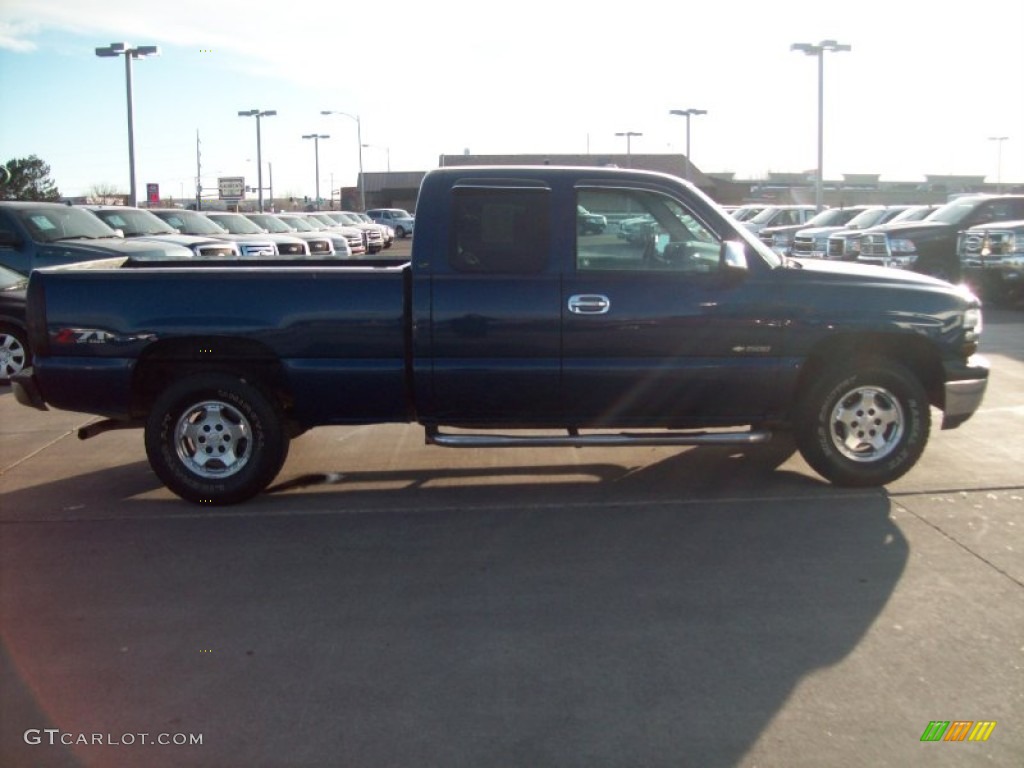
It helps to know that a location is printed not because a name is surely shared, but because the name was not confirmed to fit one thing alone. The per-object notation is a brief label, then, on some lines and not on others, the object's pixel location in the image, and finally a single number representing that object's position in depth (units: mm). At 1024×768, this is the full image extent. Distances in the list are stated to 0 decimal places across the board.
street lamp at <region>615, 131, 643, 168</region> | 60606
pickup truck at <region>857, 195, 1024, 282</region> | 21688
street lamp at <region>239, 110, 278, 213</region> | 56906
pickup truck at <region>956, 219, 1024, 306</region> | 19922
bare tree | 62797
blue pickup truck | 7246
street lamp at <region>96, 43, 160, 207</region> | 34406
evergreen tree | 48962
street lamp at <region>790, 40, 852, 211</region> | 39812
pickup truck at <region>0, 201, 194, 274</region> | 14414
